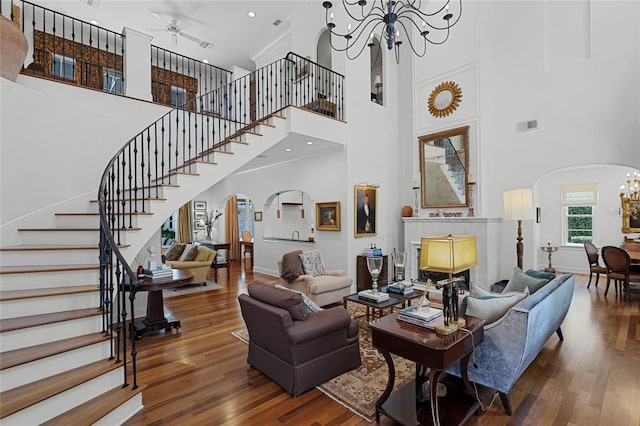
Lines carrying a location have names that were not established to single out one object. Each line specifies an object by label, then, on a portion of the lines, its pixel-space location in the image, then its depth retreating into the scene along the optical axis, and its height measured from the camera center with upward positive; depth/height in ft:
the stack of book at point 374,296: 12.33 -3.41
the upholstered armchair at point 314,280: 16.03 -3.61
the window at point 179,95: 28.51 +11.51
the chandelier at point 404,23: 20.98 +13.29
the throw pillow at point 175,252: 23.93 -2.85
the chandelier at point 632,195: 23.52 +1.30
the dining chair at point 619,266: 17.70 -3.27
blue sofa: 7.43 -3.42
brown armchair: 8.61 -3.77
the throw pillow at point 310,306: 9.70 -2.98
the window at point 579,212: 26.25 -0.03
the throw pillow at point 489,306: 8.55 -2.67
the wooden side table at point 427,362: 6.51 -3.28
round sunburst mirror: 20.06 +7.80
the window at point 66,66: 22.86 +11.58
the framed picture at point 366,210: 20.58 +0.28
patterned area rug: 8.18 -5.13
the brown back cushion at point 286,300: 8.88 -2.55
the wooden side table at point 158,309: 12.85 -4.14
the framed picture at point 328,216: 20.59 -0.11
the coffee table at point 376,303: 11.92 -3.59
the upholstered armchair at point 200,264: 21.48 -3.39
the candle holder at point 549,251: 25.70 -3.38
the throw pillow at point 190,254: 22.27 -2.81
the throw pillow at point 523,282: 10.98 -2.65
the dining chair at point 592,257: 20.48 -3.12
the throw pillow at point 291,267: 16.76 -2.94
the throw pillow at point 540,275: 11.30 -2.44
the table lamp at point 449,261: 6.95 -1.14
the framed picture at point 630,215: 23.73 -0.30
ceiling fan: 21.61 +14.22
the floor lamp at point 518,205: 13.39 +0.34
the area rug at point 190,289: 19.94 -5.10
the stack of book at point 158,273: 13.43 -2.53
